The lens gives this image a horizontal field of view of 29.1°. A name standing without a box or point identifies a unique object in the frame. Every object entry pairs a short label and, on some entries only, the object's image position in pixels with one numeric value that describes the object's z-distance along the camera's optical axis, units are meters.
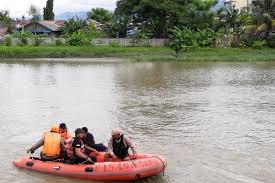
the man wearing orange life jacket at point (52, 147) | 12.25
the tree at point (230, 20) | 55.41
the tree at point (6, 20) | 68.75
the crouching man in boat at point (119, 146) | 11.87
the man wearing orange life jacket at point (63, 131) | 12.75
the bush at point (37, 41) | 54.56
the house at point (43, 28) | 64.81
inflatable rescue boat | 11.27
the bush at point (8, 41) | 54.34
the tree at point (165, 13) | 54.34
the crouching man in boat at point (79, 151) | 12.01
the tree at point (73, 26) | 57.61
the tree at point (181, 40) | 52.28
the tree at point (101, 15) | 64.31
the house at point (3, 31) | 65.20
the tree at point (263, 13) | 52.47
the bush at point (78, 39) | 54.03
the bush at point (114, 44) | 55.16
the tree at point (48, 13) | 75.00
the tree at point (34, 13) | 67.68
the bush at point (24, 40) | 54.81
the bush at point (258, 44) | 54.19
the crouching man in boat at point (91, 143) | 12.38
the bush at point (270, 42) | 55.69
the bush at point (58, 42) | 54.78
